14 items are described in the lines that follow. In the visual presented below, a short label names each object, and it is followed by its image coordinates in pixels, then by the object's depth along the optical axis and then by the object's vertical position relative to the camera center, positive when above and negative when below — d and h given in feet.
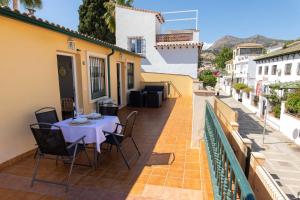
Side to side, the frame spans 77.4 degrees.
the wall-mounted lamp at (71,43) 16.91 +3.16
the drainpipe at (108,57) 25.20 +2.77
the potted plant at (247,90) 65.45 -4.60
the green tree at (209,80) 73.14 -0.84
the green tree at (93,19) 65.46 +20.52
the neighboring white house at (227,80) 108.51 -1.51
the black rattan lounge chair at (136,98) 31.96 -3.51
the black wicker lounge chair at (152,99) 31.22 -3.58
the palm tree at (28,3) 36.61 +15.89
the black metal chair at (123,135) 11.48 -3.64
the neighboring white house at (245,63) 107.86 +9.11
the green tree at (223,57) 189.88 +21.54
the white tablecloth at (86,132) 10.85 -3.15
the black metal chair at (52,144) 9.16 -3.35
